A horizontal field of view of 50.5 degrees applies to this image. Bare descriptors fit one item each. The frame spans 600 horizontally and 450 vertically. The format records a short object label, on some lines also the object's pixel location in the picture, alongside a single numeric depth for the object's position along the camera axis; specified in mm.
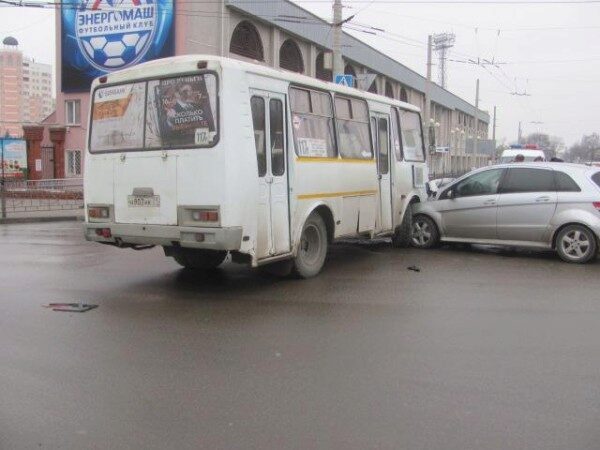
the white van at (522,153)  29219
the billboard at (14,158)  29359
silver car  10398
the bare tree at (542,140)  91662
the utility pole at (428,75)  32938
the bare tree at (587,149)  76200
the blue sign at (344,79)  18438
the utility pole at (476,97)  52881
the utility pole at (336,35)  19938
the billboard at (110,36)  28156
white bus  7270
